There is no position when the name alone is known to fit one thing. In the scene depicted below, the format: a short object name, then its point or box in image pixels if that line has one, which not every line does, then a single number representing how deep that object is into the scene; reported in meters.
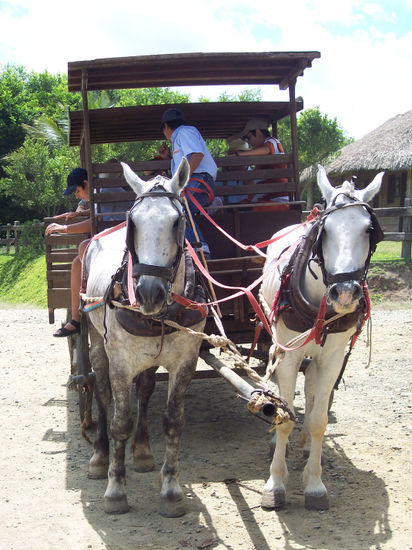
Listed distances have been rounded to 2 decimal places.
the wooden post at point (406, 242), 13.48
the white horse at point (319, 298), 3.56
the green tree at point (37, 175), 26.52
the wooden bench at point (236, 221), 5.39
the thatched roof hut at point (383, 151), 21.61
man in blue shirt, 5.13
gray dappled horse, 3.59
